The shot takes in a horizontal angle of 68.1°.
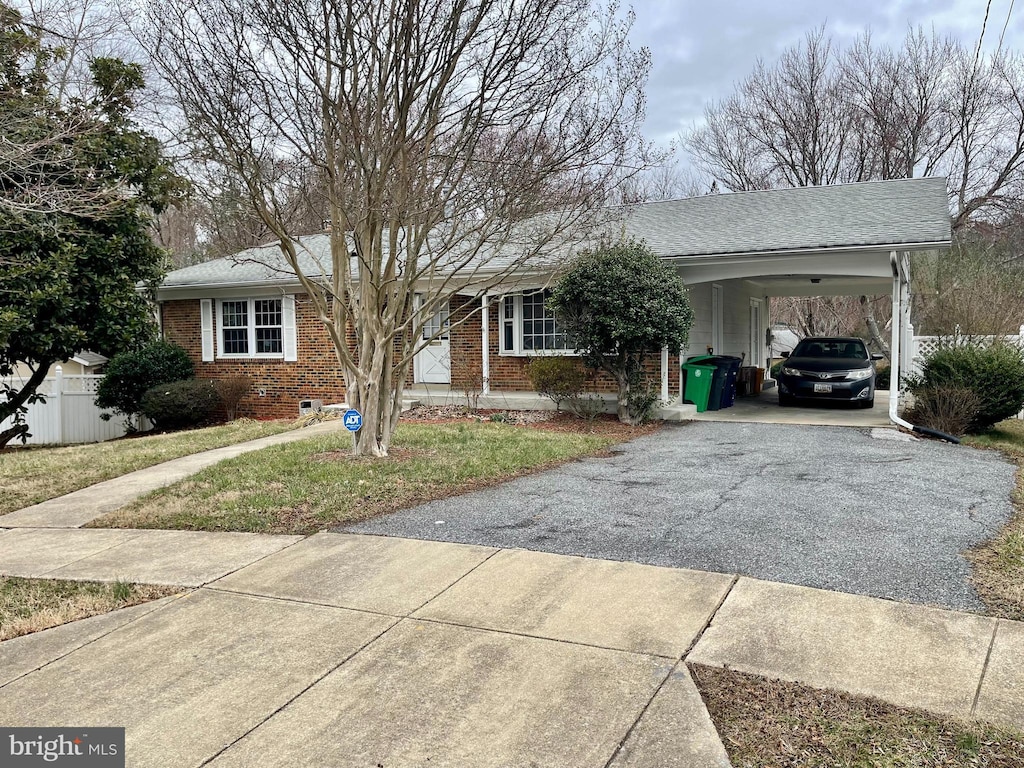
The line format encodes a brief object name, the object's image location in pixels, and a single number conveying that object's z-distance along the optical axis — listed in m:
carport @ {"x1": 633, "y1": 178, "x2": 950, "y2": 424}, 12.19
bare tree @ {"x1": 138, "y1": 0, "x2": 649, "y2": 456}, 7.88
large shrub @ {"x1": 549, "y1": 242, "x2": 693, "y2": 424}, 12.06
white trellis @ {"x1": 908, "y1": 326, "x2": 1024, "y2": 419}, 12.69
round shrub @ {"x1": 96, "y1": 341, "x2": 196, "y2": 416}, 15.97
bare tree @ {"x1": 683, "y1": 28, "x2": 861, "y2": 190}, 27.77
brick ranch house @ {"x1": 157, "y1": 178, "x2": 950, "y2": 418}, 12.62
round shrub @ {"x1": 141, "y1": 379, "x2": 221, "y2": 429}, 15.16
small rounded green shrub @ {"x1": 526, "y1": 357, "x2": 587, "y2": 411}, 13.49
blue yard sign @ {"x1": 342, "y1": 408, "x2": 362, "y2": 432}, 8.55
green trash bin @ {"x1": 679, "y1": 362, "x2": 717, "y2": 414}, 14.05
